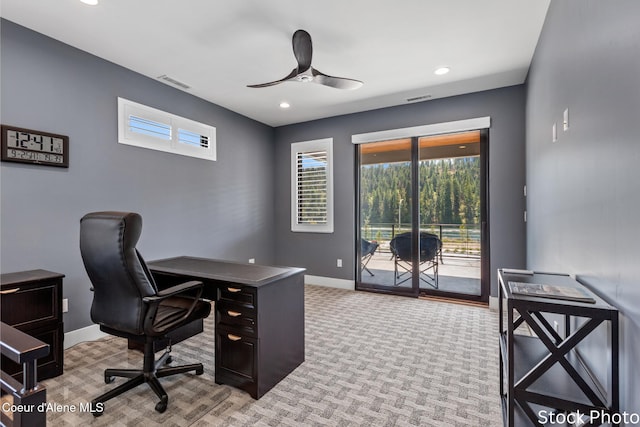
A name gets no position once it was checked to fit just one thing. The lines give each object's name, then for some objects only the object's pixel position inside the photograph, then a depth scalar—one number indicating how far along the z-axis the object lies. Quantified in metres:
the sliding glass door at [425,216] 4.08
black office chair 1.77
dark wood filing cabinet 2.07
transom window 3.23
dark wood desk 2.04
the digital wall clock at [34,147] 2.39
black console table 1.12
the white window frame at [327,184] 5.02
